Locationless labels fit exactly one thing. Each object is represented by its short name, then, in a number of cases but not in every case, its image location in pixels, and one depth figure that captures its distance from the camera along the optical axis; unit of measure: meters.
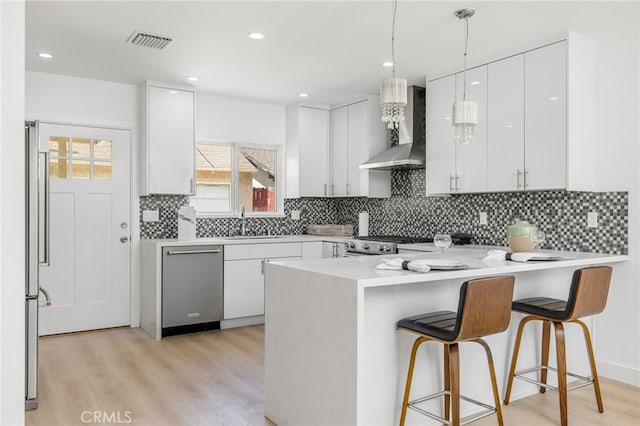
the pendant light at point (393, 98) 2.51
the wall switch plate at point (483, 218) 4.43
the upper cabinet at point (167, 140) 4.83
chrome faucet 5.58
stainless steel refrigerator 2.85
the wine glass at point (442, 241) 2.94
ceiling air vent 3.54
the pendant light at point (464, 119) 2.84
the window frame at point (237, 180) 5.49
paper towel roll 5.70
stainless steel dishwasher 4.55
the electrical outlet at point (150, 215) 5.03
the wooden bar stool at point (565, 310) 2.69
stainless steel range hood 4.76
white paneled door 4.62
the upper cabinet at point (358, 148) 5.36
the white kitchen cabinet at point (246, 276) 4.87
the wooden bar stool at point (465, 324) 2.22
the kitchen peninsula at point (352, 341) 2.20
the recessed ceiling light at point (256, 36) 3.51
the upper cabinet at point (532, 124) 3.47
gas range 4.58
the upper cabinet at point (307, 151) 5.75
